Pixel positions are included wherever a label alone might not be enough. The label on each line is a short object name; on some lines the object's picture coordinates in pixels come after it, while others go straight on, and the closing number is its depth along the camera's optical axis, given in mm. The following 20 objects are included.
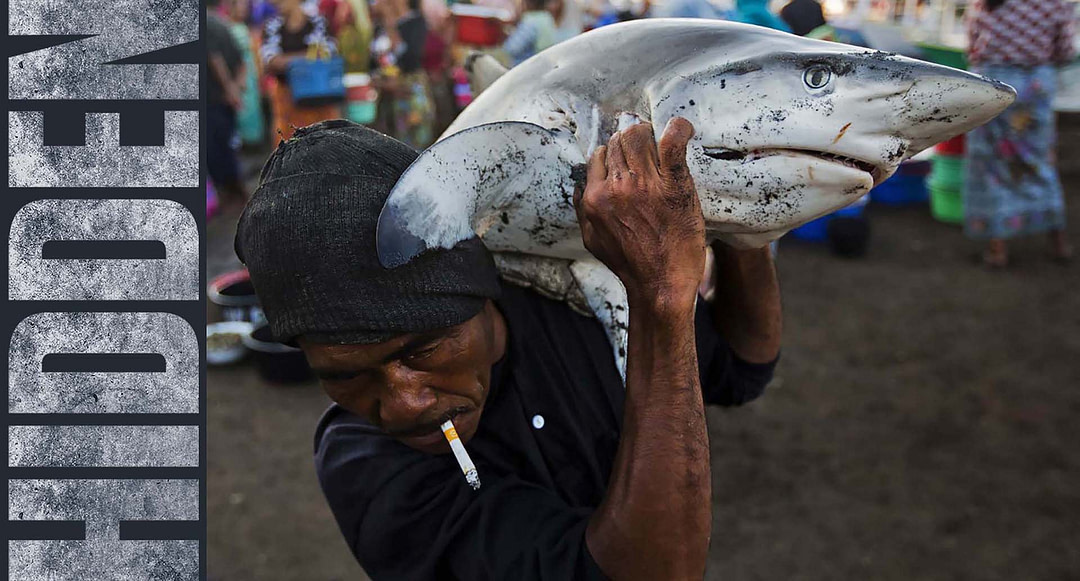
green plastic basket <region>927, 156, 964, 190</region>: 5938
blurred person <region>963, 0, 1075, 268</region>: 4590
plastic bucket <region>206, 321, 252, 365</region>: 4414
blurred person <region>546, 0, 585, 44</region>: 5504
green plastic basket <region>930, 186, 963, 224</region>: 6121
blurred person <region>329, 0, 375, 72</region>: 6875
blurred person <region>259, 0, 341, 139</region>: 6129
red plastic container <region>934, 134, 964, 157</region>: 5770
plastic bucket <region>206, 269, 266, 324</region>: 4367
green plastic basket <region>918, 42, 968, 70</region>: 4789
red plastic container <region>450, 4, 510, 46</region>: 6445
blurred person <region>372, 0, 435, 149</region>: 6906
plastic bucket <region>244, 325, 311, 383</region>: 4113
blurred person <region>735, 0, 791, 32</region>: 3714
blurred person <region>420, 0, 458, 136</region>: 6988
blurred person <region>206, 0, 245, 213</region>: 6410
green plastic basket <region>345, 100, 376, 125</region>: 6754
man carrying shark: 924
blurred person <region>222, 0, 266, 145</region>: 8141
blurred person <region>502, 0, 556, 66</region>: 5355
